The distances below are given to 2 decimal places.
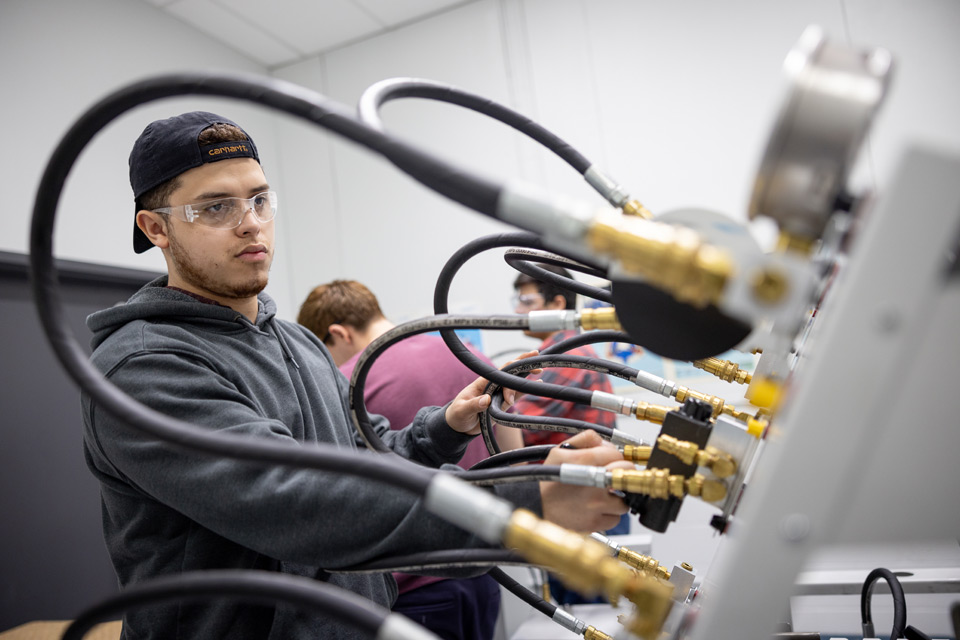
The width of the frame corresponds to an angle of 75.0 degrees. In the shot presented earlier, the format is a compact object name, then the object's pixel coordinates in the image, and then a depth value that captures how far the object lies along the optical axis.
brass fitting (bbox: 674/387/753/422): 0.55
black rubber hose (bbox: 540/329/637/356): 0.72
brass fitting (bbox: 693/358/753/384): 0.64
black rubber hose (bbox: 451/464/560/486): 0.47
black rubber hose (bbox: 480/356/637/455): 0.71
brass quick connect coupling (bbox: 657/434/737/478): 0.45
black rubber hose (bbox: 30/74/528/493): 0.38
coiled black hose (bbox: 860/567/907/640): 0.78
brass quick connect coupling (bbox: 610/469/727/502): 0.44
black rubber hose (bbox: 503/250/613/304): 0.67
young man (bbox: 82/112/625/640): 0.56
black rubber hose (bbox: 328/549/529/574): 0.49
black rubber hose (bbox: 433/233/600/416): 0.64
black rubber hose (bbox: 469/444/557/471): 0.65
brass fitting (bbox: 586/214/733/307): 0.32
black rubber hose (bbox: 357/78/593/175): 0.56
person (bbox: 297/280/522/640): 1.53
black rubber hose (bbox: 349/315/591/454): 0.54
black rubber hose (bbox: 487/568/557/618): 0.71
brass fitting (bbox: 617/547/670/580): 0.61
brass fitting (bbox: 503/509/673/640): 0.33
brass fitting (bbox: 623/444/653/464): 0.51
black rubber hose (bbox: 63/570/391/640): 0.37
